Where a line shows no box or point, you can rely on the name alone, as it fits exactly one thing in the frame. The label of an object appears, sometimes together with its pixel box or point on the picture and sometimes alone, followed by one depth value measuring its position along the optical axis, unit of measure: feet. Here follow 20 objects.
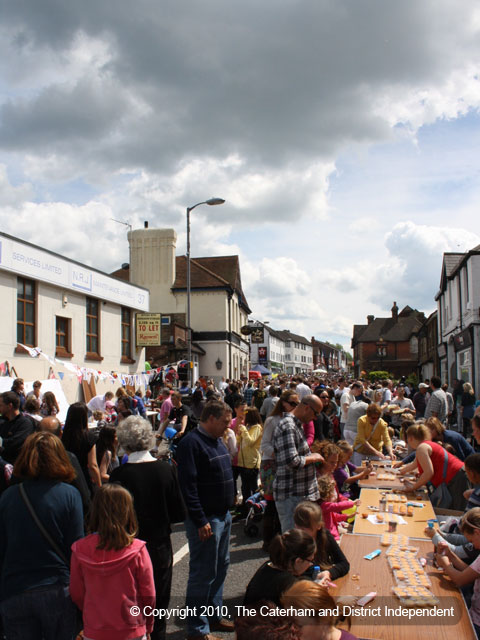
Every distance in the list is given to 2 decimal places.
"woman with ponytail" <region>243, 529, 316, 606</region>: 10.81
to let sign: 84.69
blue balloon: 32.73
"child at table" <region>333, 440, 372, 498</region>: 22.82
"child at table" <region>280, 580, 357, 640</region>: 8.14
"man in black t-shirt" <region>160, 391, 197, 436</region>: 34.65
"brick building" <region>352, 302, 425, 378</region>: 248.73
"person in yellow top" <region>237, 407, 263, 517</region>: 27.27
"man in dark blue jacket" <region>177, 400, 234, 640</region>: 14.11
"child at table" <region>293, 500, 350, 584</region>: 13.15
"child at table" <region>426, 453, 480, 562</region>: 15.01
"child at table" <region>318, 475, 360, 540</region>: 17.62
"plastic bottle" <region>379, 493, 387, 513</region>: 19.64
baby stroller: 24.81
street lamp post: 69.76
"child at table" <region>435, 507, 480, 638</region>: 12.38
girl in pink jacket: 10.08
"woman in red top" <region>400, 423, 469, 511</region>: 20.92
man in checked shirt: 17.17
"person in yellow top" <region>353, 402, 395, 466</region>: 29.35
